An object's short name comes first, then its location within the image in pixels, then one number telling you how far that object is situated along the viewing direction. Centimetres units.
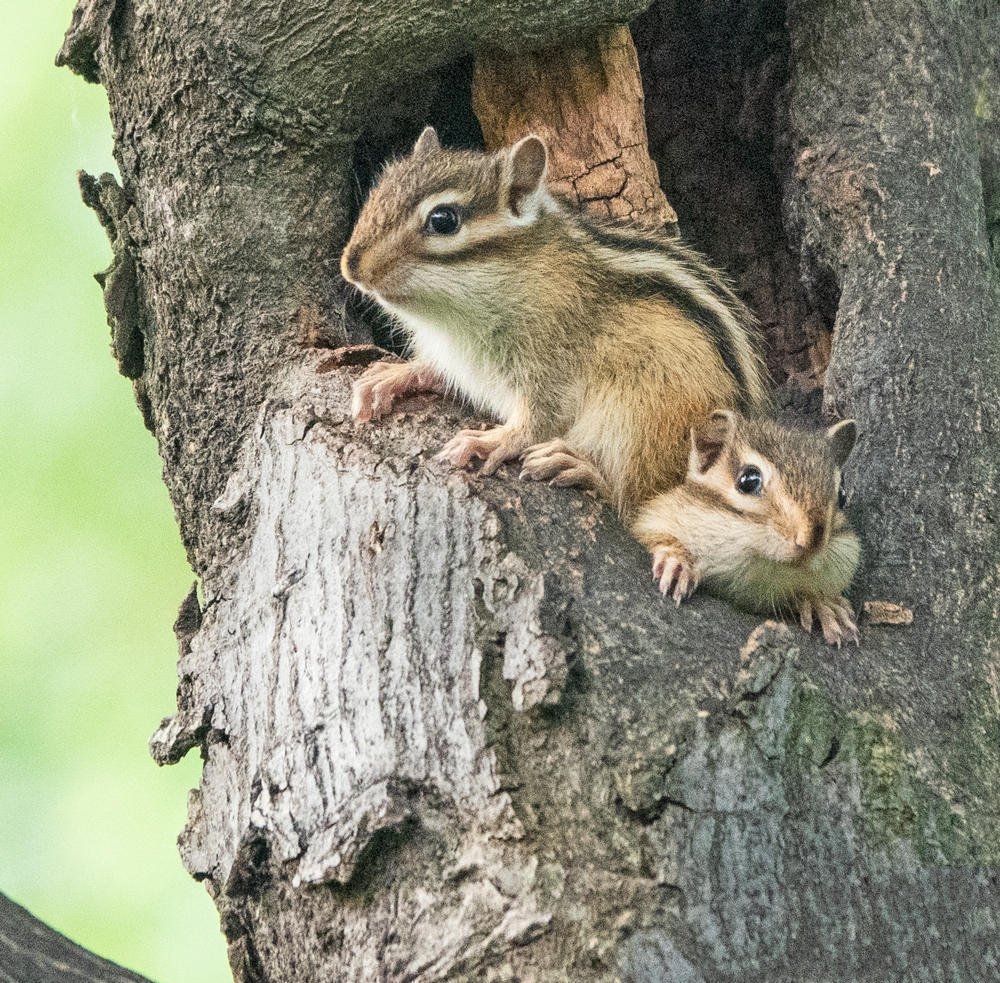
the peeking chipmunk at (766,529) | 907
